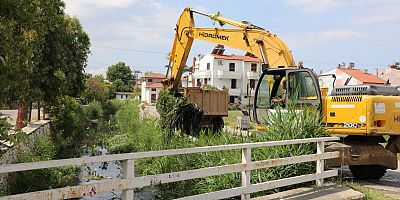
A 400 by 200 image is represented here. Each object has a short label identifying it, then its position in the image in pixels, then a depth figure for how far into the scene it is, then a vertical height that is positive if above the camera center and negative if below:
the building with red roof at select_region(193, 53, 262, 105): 68.06 +4.89
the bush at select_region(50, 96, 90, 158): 20.75 -1.48
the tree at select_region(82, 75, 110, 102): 52.32 +1.28
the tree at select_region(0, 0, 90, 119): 6.35 +1.17
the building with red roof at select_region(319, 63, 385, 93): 49.28 +3.74
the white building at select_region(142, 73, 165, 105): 79.69 +2.87
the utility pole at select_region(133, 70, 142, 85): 119.24 +7.94
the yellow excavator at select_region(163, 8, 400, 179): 9.77 -0.12
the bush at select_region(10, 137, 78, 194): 10.60 -2.06
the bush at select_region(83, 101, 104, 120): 41.45 -1.00
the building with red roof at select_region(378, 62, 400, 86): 53.78 +4.06
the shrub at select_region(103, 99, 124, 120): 53.69 -0.93
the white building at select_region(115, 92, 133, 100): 104.82 +1.49
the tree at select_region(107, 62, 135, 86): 112.12 +7.36
